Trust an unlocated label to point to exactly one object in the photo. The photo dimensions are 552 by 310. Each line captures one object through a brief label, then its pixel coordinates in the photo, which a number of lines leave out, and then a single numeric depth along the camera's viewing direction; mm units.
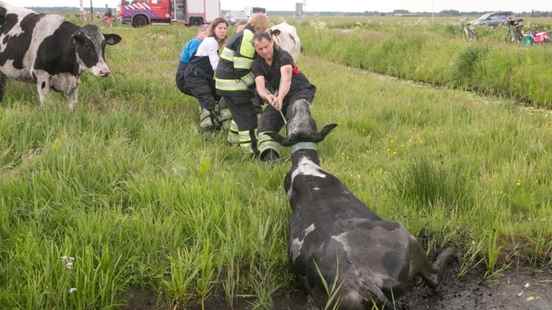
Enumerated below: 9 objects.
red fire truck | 34281
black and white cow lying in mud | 2607
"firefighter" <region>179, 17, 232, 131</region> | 6707
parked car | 39688
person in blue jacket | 7205
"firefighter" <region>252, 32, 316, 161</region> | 5258
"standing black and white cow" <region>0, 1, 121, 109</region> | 6418
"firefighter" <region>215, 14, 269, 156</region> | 5754
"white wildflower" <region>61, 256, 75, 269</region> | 2721
